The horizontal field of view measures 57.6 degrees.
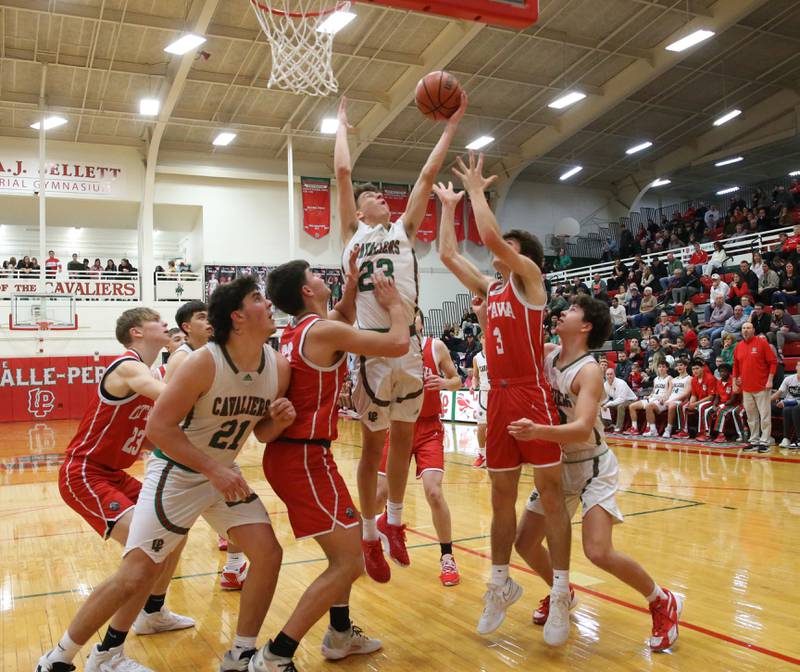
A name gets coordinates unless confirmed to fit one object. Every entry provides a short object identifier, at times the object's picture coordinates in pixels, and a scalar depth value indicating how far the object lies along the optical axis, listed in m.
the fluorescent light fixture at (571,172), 26.75
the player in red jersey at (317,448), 3.16
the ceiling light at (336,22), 11.76
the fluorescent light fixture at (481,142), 22.59
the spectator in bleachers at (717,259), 17.30
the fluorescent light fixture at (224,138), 21.30
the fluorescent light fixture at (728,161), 25.35
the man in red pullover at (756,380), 11.26
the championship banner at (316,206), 24.09
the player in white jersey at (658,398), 13.54
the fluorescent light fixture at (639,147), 24.78
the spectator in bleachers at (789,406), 11.30
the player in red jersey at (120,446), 3.77
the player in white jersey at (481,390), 10.17
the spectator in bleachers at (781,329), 12.81
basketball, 4.56
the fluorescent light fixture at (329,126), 20.36
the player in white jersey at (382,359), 4.10
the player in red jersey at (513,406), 3.76
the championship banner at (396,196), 24.80
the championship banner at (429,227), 25.02
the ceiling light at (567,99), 19.70
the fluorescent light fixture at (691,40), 16.26
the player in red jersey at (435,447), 4.91
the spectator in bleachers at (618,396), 14.25
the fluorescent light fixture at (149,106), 18.94
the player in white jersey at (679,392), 13.13
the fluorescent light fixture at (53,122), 19.61
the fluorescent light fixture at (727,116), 22.66
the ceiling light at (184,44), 15.42
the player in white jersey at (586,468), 3.60
